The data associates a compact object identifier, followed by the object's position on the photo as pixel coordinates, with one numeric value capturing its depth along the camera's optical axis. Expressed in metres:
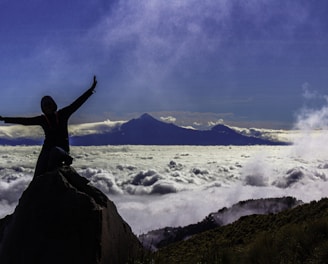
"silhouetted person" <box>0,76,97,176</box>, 12.63
